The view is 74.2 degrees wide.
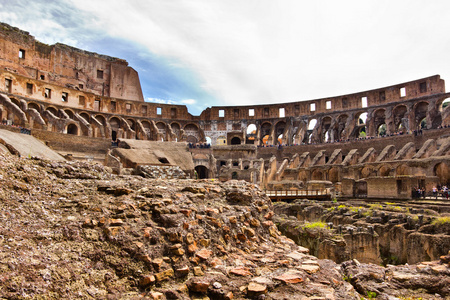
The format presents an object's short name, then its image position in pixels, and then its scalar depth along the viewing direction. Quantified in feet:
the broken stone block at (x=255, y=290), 15.55
